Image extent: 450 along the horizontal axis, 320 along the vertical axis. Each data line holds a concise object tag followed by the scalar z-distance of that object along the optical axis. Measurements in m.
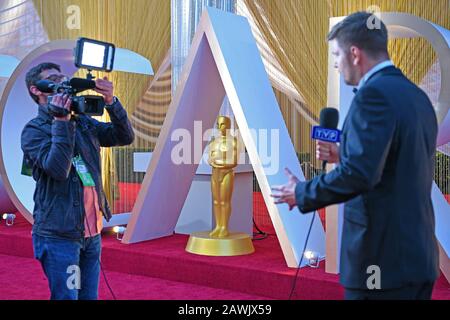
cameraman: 2.43
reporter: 1.69
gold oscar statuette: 4.53
